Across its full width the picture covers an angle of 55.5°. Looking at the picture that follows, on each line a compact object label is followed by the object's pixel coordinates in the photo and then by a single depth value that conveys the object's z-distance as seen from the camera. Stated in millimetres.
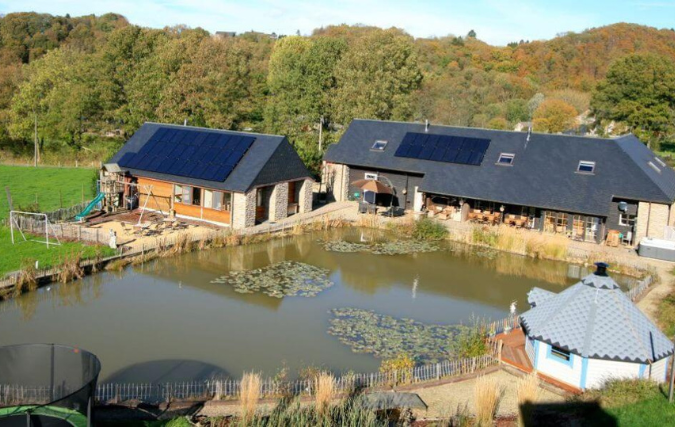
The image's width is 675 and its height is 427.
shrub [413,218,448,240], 25312
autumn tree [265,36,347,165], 44250
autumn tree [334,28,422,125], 41250
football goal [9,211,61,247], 21562
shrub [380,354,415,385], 12484
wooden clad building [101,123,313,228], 25297
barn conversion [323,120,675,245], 24797
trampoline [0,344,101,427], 8977
